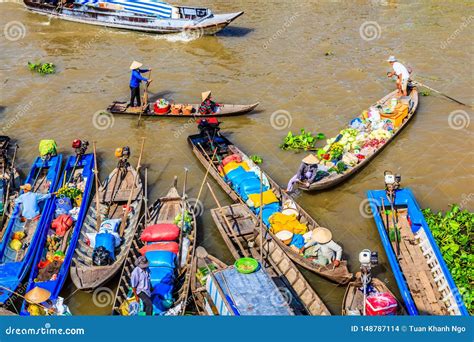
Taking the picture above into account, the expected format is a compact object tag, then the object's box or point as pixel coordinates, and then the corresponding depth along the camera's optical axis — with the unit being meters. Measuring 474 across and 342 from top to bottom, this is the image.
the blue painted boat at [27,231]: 9.48
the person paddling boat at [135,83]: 16.50
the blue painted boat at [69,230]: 9.40
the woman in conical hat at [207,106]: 16.17
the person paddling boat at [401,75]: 16.39
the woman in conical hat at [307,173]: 11.95
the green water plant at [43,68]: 20.73
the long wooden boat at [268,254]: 8.86
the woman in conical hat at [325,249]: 9.58
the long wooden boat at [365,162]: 12.24
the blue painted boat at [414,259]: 8.86
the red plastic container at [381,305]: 8.13
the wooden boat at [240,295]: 7.62
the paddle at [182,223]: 9.93
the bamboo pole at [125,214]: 11.08
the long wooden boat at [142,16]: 23.83
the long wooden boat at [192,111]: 16.45
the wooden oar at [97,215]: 11.16
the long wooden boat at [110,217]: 9.54
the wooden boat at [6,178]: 11.87
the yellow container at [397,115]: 15.26
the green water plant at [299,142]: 14.83
